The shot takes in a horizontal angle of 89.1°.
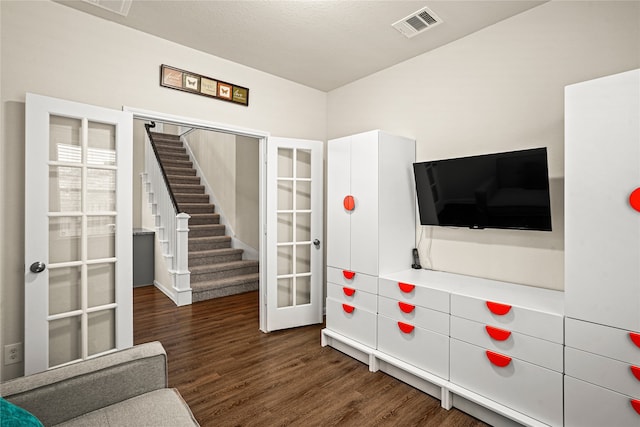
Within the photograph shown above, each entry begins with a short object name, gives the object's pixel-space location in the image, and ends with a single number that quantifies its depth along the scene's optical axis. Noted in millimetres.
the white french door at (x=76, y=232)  2055
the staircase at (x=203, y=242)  4660
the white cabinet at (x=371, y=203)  2686
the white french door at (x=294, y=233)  3383
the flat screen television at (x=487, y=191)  2074
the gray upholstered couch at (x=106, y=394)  1263
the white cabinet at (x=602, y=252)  1507
